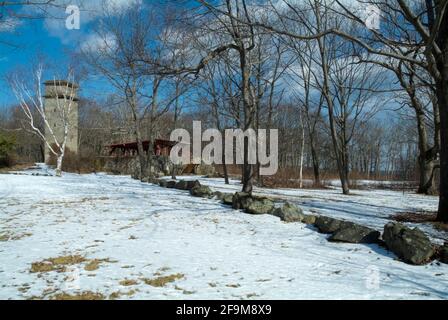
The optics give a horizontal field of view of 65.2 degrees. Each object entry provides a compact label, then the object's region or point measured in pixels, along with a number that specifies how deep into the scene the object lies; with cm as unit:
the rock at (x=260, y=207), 812
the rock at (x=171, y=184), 1463
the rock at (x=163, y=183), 1520
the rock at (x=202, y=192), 1119
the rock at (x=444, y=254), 450
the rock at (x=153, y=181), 1720
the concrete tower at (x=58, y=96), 2258
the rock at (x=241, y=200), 855
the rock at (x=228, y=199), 962
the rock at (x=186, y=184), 1270
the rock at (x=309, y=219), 715
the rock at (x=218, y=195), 1049
